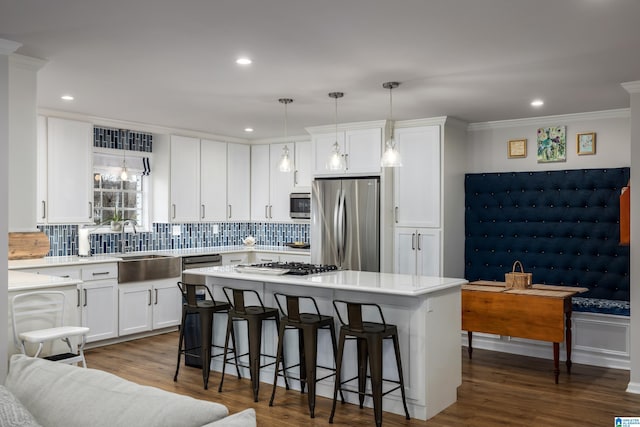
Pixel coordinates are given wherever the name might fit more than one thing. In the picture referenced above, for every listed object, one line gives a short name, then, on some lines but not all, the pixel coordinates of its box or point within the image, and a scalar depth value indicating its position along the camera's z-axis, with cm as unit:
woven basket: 522
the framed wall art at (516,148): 618
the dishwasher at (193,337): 510
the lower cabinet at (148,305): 607
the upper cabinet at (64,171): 566
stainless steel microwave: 729
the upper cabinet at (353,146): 635
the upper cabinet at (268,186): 772
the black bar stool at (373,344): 367
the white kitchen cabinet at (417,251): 614
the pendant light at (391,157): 441
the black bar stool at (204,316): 462
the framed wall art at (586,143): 574
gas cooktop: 458
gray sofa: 161
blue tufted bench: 554
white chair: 388
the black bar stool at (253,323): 436
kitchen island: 385
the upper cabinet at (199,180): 697
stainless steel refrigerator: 632
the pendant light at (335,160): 466
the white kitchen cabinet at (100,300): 568
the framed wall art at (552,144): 592
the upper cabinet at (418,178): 612
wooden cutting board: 417
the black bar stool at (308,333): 401
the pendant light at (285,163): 491
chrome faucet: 669
